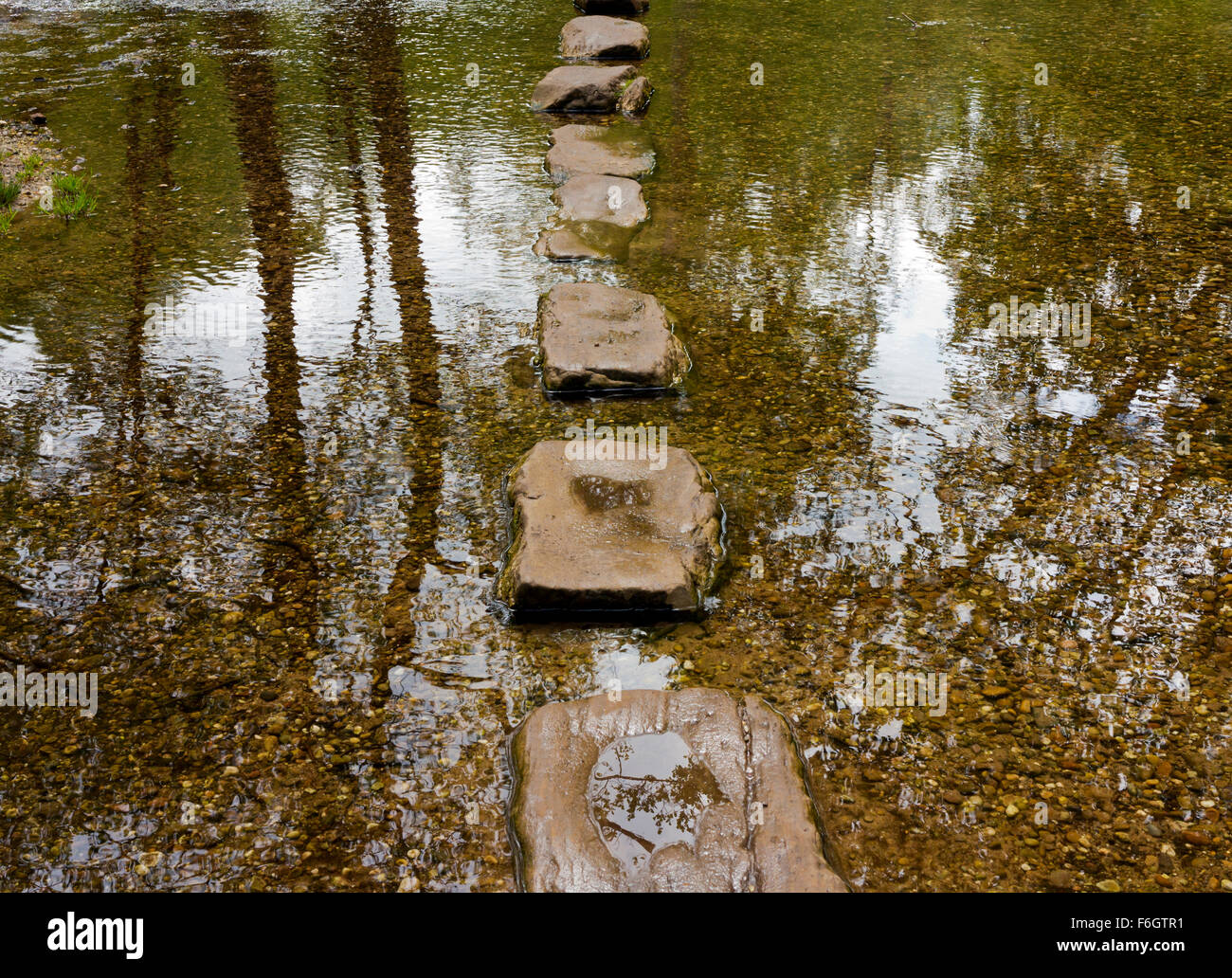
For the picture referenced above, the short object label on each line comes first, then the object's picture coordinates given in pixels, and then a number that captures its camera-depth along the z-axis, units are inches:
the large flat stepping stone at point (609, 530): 143.8
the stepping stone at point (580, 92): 364.8
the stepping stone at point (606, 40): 425.1
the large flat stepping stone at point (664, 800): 105.0
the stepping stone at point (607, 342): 199.5
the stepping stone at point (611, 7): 482.9
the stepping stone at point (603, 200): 274.2
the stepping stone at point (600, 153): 305.9
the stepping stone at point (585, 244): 255.1
